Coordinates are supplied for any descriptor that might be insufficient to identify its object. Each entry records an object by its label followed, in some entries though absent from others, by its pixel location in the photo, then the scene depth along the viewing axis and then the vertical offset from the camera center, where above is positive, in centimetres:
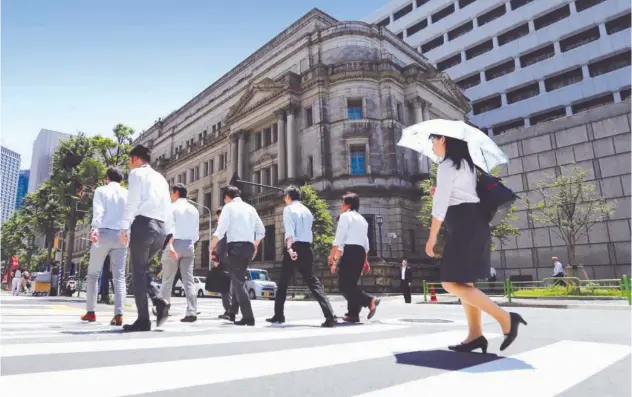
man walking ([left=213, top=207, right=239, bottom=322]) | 619 -33
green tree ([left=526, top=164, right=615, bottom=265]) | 1833 +289
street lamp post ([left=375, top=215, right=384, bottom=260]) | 2545 +299
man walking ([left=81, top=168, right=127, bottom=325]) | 509 +45
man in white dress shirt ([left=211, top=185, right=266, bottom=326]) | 520 +45
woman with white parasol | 295 +33
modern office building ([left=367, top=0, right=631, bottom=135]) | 4128 +2402
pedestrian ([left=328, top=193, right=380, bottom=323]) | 580 +16
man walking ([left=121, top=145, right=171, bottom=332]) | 431 +52
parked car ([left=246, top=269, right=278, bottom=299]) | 2238 -85
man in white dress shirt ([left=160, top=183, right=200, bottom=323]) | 580 +34
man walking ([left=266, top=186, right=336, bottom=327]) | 552 +24
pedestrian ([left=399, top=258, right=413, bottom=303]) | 1644 -51
